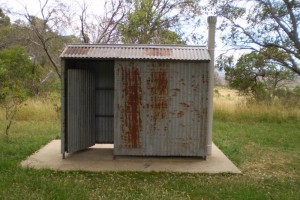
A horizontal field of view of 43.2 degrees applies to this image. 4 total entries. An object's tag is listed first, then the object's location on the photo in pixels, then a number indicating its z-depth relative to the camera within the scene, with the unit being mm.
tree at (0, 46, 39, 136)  18569
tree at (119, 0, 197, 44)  19484
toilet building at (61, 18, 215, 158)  7430
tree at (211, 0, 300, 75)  13781
